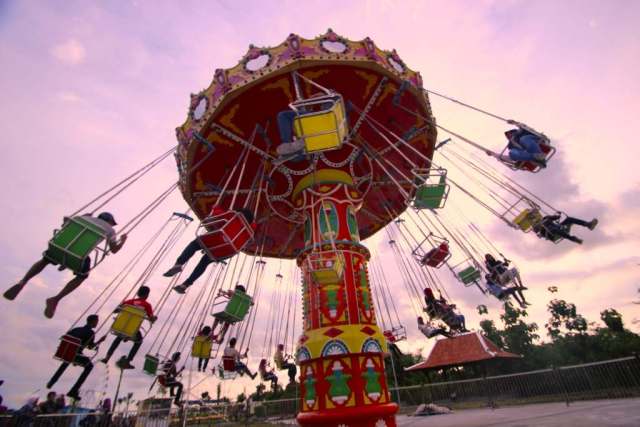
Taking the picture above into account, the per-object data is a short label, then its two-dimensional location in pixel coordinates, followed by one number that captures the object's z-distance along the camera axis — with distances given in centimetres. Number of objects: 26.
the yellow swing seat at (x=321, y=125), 640
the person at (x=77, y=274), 621
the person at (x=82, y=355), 759
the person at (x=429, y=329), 1288
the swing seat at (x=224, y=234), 699
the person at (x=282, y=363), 1563
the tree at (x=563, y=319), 4241
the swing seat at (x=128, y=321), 750
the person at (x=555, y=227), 794
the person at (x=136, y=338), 815
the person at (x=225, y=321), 964
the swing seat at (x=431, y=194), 902
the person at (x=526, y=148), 802
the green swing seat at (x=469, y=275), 1178
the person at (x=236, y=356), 1352
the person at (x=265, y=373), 1608
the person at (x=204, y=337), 1112
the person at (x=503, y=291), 991
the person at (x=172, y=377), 1213
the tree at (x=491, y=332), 4334
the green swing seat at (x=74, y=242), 595
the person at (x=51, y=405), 1046
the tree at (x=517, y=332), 4091
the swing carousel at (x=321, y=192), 755
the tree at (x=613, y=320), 3869
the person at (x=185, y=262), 845
